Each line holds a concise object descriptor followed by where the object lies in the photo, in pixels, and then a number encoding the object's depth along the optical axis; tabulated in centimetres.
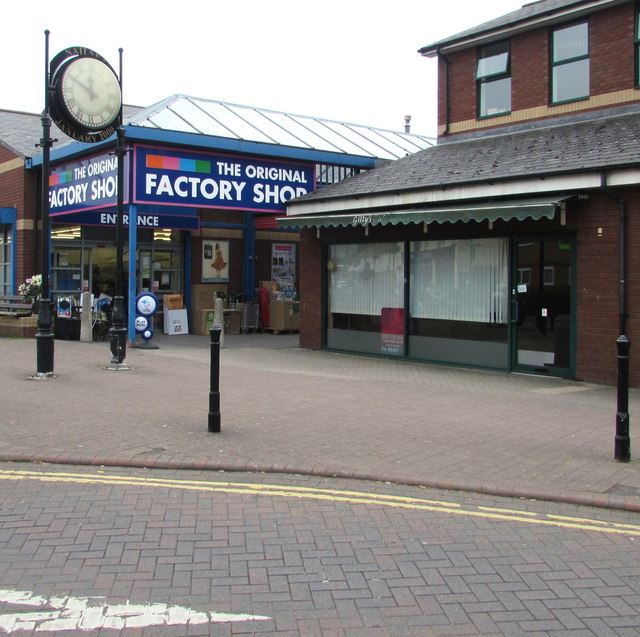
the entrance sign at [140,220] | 2036
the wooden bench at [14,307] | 1859
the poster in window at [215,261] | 2247
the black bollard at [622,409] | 679
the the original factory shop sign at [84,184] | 1641
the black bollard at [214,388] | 779
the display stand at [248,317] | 2088
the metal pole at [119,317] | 1244
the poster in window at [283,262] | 2366
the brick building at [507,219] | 1142
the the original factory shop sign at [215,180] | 1551
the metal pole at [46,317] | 1117
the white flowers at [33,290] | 1873
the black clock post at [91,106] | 1137
